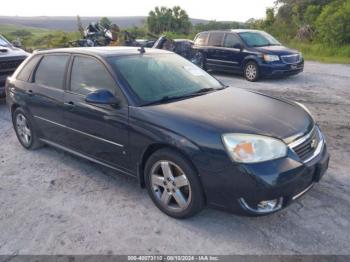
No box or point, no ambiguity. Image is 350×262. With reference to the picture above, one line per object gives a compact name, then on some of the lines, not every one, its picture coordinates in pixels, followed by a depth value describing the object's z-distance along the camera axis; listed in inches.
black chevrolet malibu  120.6
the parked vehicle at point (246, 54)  430.0
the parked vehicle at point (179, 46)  484.4
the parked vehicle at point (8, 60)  316.2
